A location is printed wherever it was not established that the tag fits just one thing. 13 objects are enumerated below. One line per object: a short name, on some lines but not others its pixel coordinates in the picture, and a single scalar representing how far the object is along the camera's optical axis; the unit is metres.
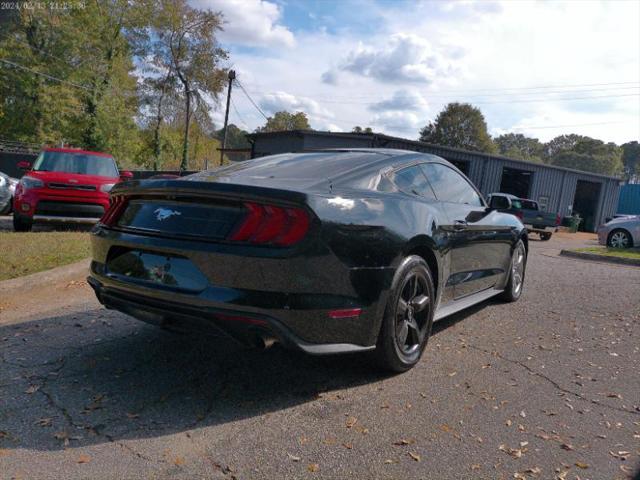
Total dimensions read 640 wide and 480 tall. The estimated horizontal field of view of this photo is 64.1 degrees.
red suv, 8.96
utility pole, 37.75
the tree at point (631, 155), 128.62
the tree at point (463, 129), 69.38
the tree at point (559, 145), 116.69
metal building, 22.34
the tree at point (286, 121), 88.62
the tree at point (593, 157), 97.88
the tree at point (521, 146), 121.20
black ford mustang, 2.68
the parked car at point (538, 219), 21.11
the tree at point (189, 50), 42.53
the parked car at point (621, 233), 15.59
